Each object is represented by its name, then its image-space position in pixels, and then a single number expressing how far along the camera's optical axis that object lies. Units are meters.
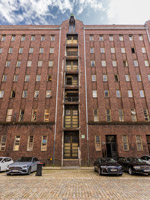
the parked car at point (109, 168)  10.01
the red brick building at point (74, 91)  18.00
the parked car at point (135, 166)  10.31
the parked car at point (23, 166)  10.41
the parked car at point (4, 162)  12.27
